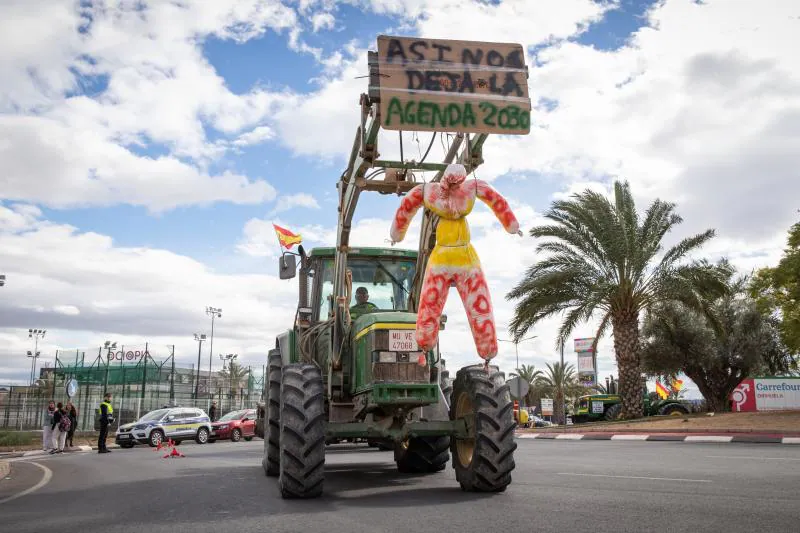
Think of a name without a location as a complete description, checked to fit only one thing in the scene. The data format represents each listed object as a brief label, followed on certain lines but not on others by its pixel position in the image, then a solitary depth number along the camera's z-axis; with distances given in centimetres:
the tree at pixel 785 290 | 2097
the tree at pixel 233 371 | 7234
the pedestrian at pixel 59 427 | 2295
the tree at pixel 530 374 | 6569
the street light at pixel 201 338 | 7068
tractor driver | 928
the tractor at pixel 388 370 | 725
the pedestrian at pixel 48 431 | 2314
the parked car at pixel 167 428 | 2636
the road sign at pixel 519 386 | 1780
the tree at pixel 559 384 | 6006
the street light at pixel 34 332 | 7712
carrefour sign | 2569
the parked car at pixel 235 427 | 2923
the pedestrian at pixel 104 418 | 2119
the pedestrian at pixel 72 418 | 2414
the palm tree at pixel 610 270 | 2316
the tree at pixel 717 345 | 3142
